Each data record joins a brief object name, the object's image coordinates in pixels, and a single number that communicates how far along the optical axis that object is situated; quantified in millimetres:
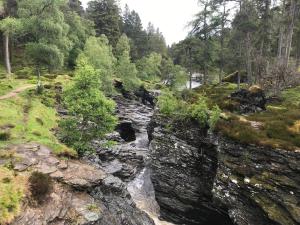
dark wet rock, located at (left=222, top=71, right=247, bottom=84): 45369
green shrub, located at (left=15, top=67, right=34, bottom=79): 39309
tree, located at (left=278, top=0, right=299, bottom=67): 30484
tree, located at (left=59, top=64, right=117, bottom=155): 18572
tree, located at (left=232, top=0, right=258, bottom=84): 33055
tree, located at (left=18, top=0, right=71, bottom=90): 28525
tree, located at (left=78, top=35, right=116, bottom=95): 43422
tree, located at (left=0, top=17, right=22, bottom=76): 27693
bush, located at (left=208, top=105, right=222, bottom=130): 19307
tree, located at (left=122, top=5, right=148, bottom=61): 89665
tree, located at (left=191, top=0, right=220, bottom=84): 40264
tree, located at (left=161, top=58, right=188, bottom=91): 57041
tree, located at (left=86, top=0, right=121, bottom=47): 68314
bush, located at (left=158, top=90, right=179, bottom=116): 23310
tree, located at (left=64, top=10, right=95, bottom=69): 52575
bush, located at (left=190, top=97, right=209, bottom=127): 20923
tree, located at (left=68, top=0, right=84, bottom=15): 77716
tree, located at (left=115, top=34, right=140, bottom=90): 54406
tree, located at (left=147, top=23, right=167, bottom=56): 92584
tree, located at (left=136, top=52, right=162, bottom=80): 73260
